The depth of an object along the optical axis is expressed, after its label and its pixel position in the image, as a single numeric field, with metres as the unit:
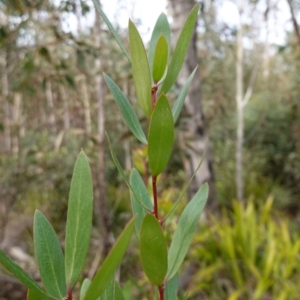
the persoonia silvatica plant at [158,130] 0.25
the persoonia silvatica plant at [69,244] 0.23
